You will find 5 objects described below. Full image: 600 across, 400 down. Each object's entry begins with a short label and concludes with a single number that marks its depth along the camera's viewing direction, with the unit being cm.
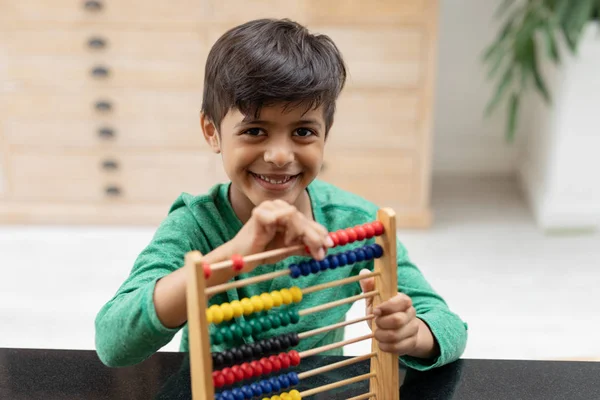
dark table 130
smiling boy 125
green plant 278
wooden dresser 312
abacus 119
